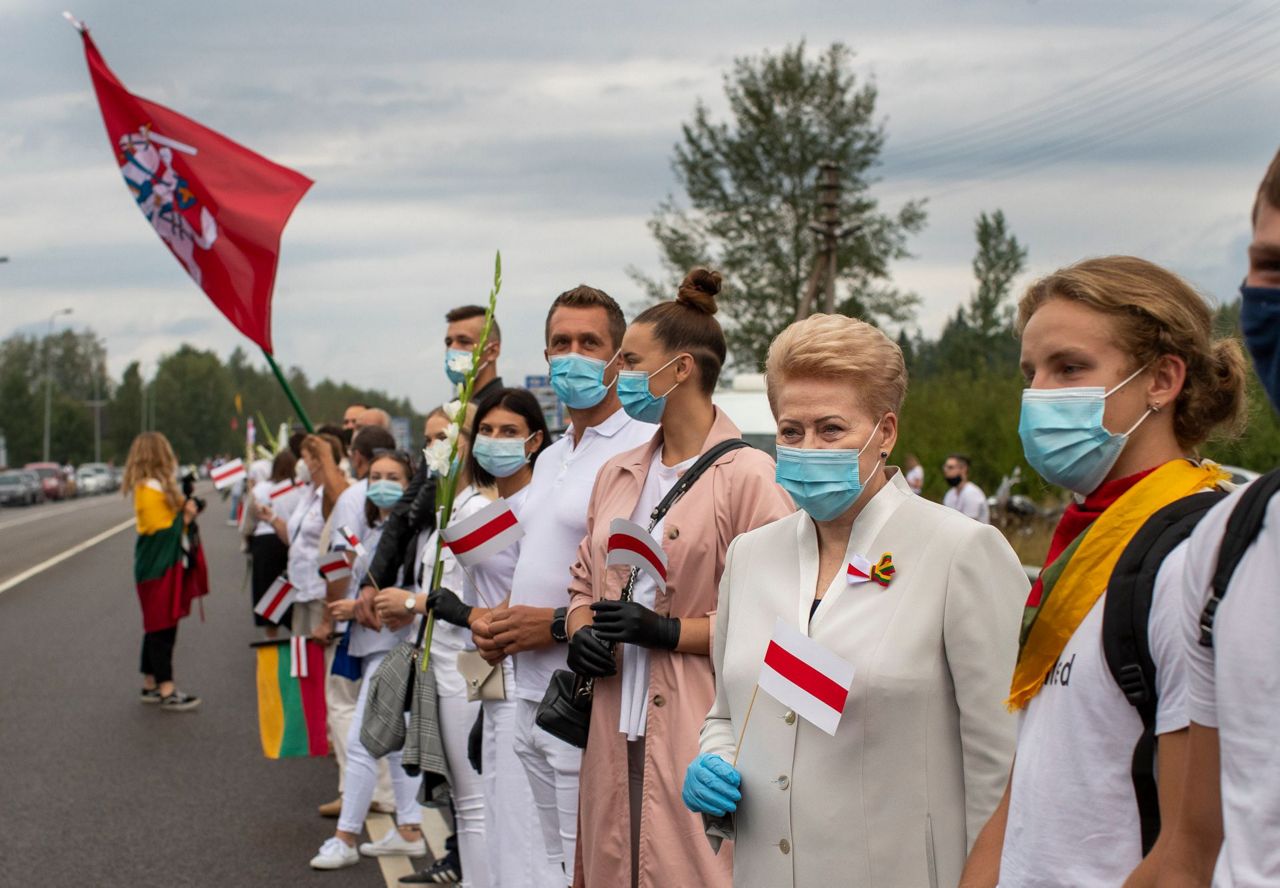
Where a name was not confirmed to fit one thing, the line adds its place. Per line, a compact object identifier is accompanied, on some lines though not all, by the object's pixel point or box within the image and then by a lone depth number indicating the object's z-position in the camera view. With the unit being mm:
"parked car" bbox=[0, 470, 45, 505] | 71062
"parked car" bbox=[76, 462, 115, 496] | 98000
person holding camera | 11922
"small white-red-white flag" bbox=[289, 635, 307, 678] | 7945
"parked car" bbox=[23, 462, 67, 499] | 80750
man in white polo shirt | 4836
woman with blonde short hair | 2934
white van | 14945
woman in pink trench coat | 4020
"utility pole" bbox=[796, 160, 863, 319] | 31891
